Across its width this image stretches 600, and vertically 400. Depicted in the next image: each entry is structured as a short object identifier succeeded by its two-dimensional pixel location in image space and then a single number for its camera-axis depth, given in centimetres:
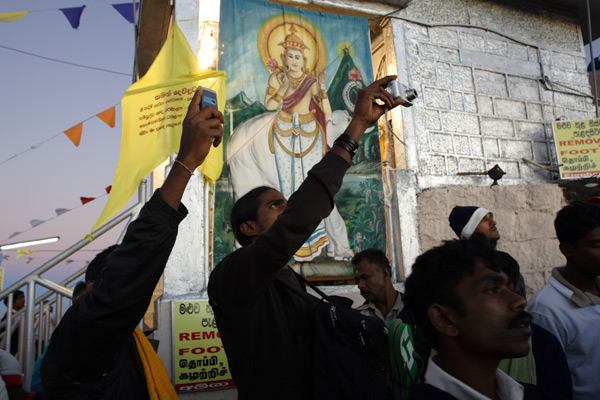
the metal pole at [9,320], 407
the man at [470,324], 141
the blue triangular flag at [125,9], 640
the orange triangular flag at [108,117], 571
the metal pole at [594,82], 644
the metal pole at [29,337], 402
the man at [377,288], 322
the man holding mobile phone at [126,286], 115
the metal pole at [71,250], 415
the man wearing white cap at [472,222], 290
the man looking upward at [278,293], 138
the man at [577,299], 204
